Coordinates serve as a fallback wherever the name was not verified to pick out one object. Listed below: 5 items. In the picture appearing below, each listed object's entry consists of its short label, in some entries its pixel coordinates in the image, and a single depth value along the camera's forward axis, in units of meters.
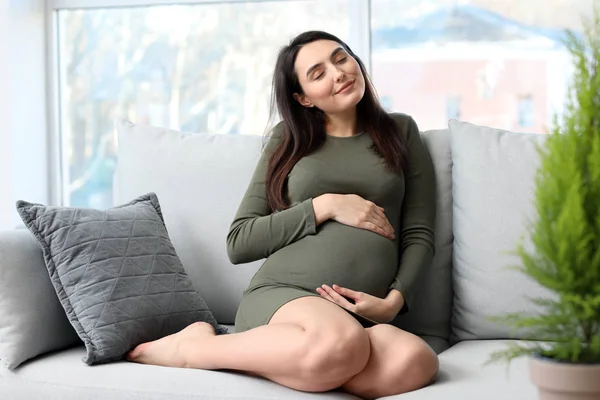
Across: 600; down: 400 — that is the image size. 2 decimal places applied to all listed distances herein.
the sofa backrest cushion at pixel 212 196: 2.35
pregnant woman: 1.83
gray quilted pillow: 2.06
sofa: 1.84
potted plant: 0.94
